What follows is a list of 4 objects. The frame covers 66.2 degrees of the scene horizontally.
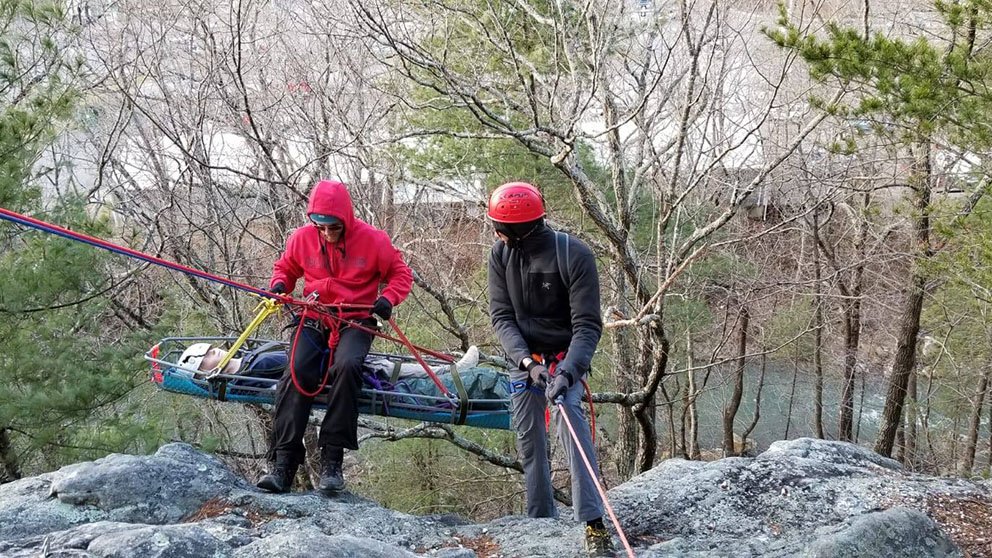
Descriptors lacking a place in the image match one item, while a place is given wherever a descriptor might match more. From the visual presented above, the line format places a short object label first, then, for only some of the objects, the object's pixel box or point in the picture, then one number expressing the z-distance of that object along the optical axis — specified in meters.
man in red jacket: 4.75
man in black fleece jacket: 3.97
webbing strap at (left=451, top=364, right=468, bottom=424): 5.16
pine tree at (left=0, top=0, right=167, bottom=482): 6.40
